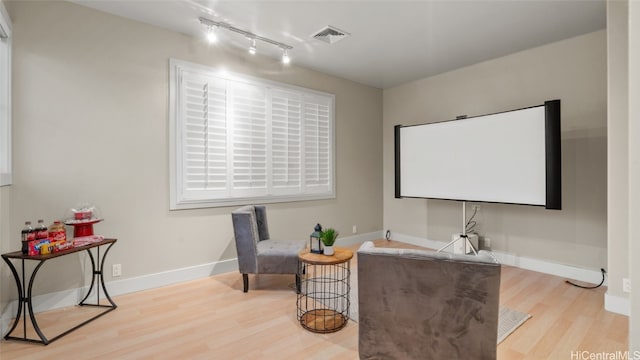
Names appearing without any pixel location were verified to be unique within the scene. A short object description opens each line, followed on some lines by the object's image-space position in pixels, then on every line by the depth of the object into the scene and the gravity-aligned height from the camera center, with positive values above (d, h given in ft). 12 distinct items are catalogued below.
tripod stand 12.24 -2.42
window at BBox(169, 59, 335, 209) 10.71 +1.77
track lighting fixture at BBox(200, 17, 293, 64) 9.74 +5.30
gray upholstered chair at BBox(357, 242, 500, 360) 4.41 -1.92
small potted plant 8.01 -1.52
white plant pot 8.11 -1.86
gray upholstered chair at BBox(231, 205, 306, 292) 9.65 -2.37
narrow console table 6.89 -2.83
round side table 7.71 -3.68
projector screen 9.94 +0.91
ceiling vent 10.44 +5.39
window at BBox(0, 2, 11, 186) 7.69 +2.13
